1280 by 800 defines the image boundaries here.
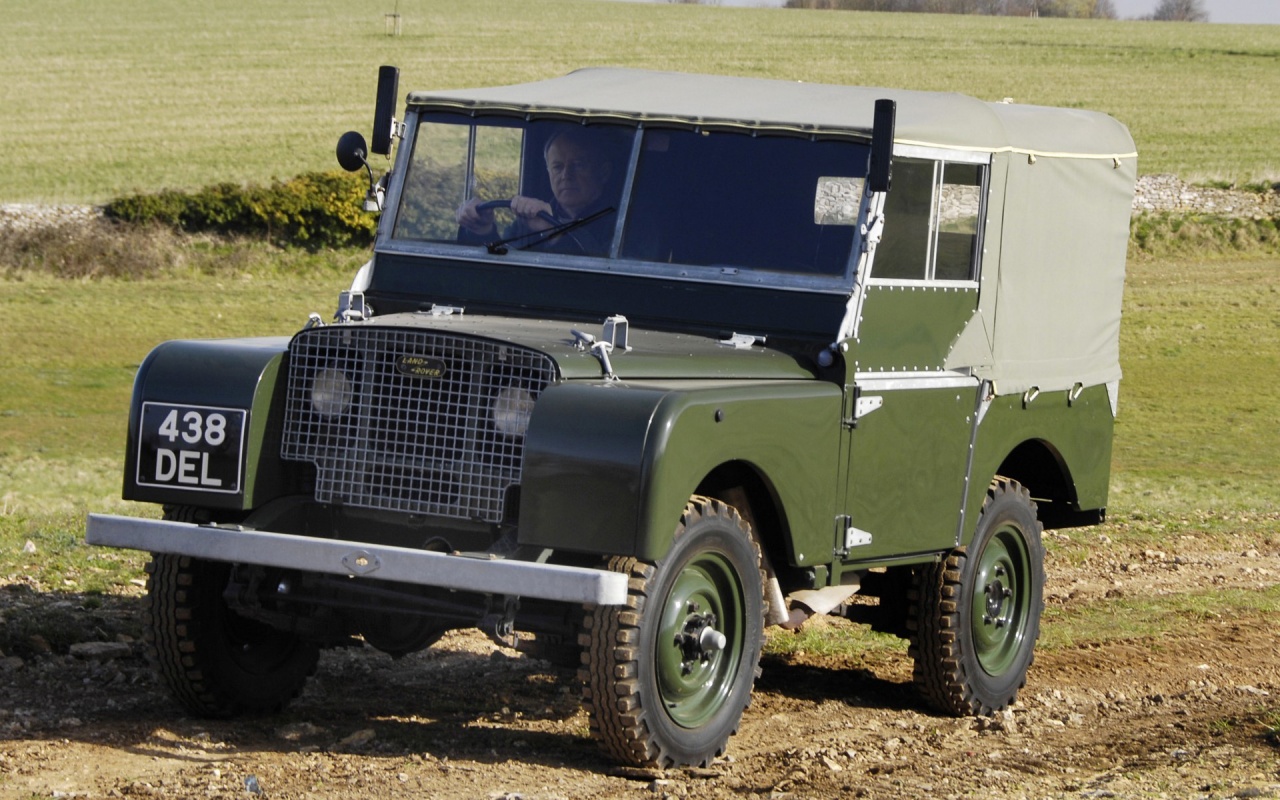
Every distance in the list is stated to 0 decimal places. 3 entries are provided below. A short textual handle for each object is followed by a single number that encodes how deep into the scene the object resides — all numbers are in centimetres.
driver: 1447
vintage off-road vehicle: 1189
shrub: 6206
